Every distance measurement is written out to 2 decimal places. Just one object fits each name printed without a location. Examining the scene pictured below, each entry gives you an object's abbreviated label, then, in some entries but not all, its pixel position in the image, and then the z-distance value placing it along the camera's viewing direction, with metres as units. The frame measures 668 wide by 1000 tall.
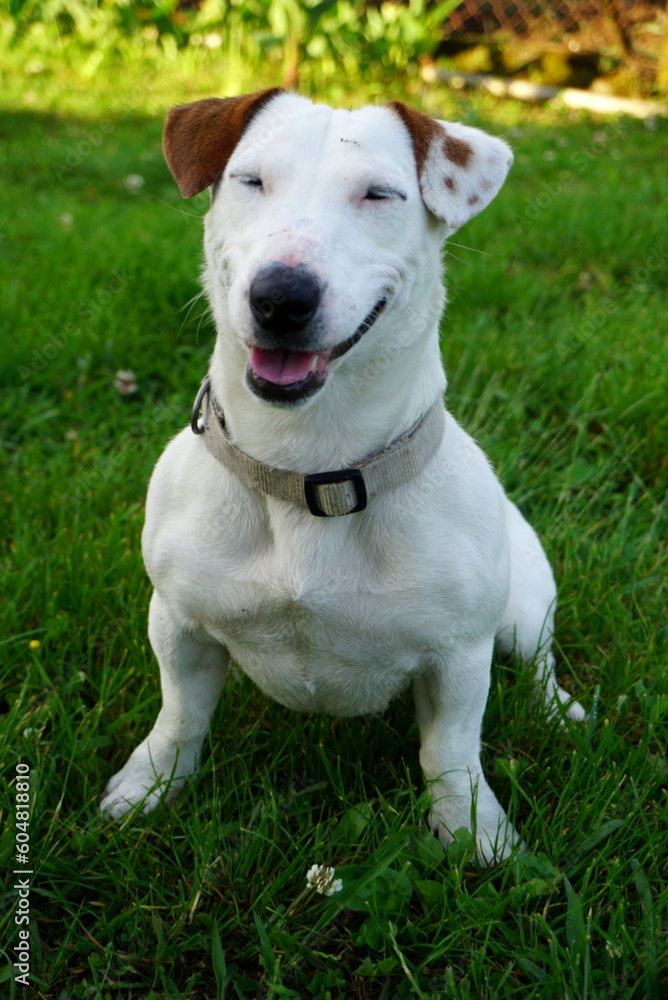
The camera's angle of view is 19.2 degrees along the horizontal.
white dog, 0.88
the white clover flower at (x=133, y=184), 2.10
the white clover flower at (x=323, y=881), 0.90
